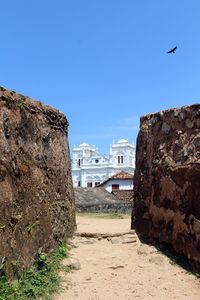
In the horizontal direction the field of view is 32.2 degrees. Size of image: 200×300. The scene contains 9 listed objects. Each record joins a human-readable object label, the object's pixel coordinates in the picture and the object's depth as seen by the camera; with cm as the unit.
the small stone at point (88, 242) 641
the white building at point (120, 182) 3005
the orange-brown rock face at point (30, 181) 401
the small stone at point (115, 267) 510
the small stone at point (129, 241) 647
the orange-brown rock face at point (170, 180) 522
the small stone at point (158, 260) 531
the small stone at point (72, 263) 496
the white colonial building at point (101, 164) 5974
